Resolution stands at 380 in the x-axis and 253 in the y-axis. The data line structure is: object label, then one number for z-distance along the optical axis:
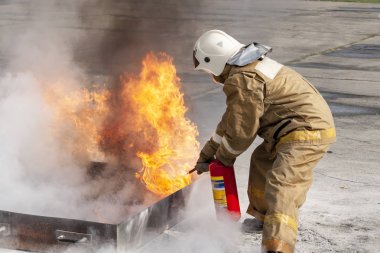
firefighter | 7.40
